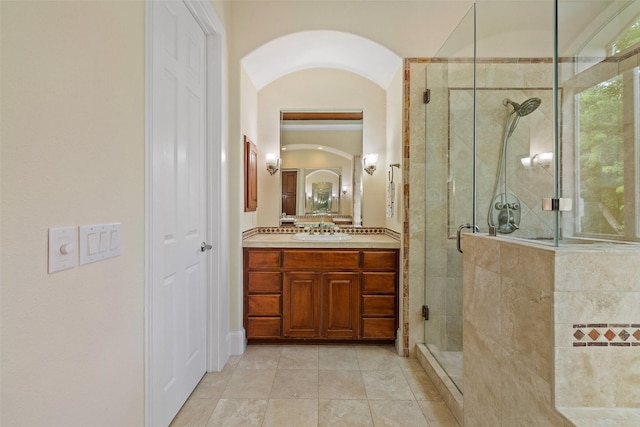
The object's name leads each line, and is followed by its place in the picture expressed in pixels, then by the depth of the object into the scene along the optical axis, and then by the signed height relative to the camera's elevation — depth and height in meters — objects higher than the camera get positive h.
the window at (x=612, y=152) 1.49 +0.33
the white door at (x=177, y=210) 1.45 +0.01
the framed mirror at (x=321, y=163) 3.26 +0.54
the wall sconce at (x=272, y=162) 3.21 +0.53
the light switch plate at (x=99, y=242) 0.96 -0.10
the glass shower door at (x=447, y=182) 2.13 +0.23
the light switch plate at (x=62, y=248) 0.84 -0.10
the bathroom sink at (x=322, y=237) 2.67 -0.22
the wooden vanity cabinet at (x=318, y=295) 2.59 -0.68
